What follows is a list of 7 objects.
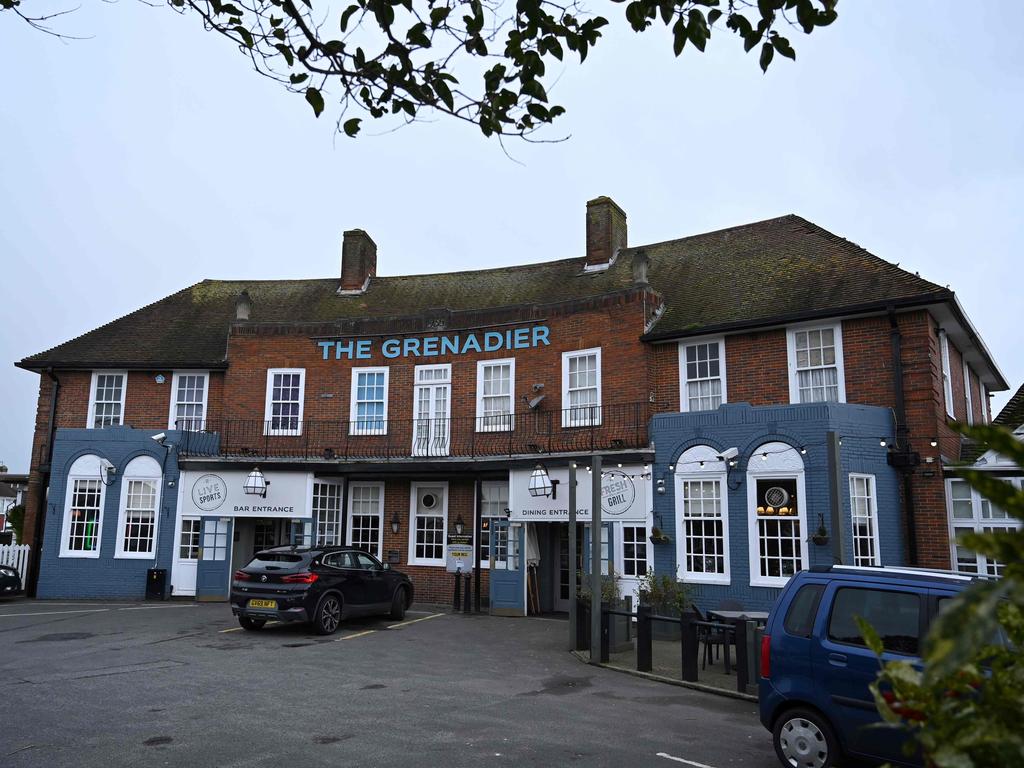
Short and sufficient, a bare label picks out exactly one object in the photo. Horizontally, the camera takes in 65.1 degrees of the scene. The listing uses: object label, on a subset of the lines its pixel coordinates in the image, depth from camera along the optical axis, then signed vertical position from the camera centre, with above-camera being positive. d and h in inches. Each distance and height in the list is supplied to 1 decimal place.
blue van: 248.7 -38.8
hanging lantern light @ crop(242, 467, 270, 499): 776.6 +39.8
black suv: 550.6 -43.3
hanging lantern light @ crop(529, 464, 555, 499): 663.8 +40.1
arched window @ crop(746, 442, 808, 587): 587.5 +13.0
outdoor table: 433.2 -47.9
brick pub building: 605.9 +105.4
